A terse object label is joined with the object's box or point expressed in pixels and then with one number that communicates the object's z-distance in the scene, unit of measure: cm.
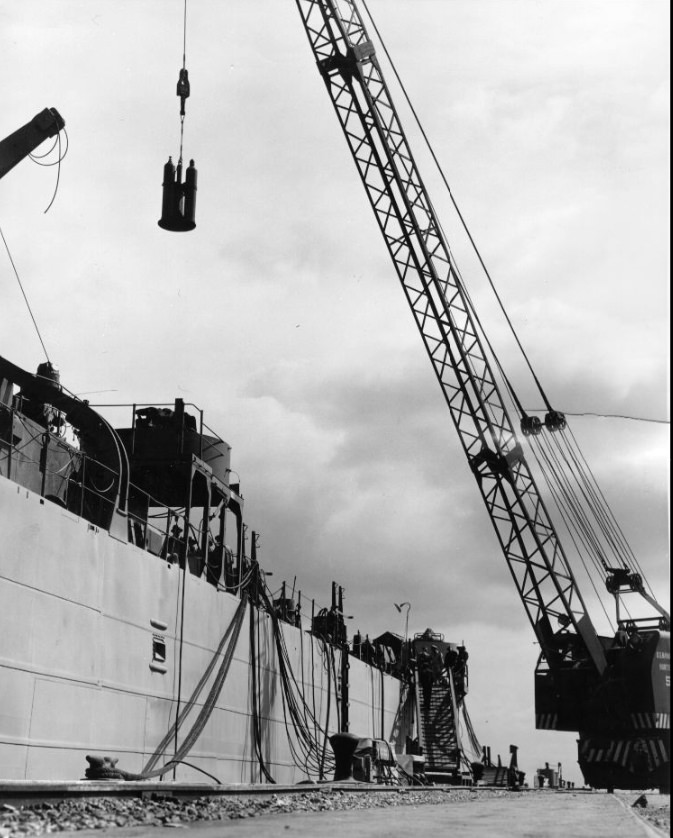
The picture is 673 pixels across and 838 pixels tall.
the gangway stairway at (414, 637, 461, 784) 3659
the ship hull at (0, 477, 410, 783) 1262
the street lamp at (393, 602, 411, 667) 4138
